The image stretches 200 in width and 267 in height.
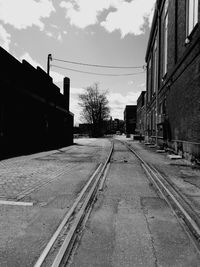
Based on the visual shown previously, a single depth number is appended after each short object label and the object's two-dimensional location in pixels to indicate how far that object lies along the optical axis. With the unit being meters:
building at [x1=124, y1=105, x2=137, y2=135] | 90.53
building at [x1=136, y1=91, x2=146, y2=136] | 50.25
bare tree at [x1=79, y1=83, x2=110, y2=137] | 68.25
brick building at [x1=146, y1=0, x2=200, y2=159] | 10.98
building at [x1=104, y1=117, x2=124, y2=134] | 144.38
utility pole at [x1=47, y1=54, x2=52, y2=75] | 20.97
